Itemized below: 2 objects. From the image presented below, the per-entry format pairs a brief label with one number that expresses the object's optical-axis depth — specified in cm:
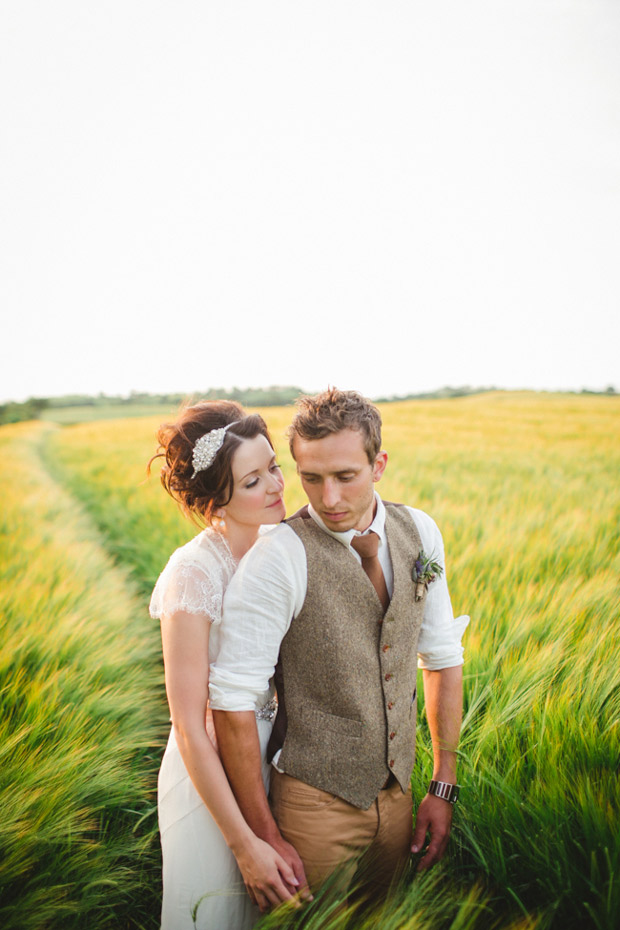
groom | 148
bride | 149
